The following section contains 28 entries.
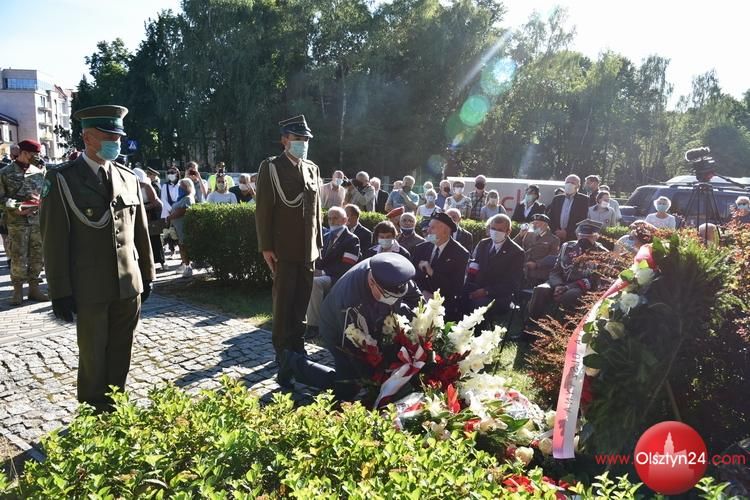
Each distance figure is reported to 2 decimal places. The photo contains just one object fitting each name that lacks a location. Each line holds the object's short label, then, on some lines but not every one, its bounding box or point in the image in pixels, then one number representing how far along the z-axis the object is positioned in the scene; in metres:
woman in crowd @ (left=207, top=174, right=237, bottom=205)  10.70
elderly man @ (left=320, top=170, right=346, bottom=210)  10.44
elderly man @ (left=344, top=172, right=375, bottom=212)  11.77
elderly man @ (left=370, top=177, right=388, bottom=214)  13.02
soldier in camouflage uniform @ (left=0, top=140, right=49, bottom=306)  7.11
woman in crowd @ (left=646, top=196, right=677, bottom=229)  8.52
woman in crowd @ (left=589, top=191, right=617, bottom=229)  9.58
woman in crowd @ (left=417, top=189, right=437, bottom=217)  10.92
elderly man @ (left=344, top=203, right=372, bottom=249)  7.00
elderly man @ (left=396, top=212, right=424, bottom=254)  6.95
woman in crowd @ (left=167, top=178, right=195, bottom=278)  9.32
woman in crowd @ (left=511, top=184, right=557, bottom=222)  10.27
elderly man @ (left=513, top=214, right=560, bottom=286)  7.40
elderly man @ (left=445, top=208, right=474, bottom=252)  7.24
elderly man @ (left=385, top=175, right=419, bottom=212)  11.73
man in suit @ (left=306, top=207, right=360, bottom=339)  6.42
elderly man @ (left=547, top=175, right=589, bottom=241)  9.29
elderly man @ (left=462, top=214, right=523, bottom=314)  6.31
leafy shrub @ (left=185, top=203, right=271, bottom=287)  8.38
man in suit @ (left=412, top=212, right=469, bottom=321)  6.15
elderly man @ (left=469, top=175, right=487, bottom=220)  10.87
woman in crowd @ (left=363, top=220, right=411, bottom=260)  6.15
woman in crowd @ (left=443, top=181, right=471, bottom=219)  10.98
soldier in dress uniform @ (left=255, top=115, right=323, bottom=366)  4.95
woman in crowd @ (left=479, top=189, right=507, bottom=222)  10.12
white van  15.53
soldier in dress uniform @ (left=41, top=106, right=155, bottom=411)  3.42
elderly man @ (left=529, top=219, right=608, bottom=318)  6.20
